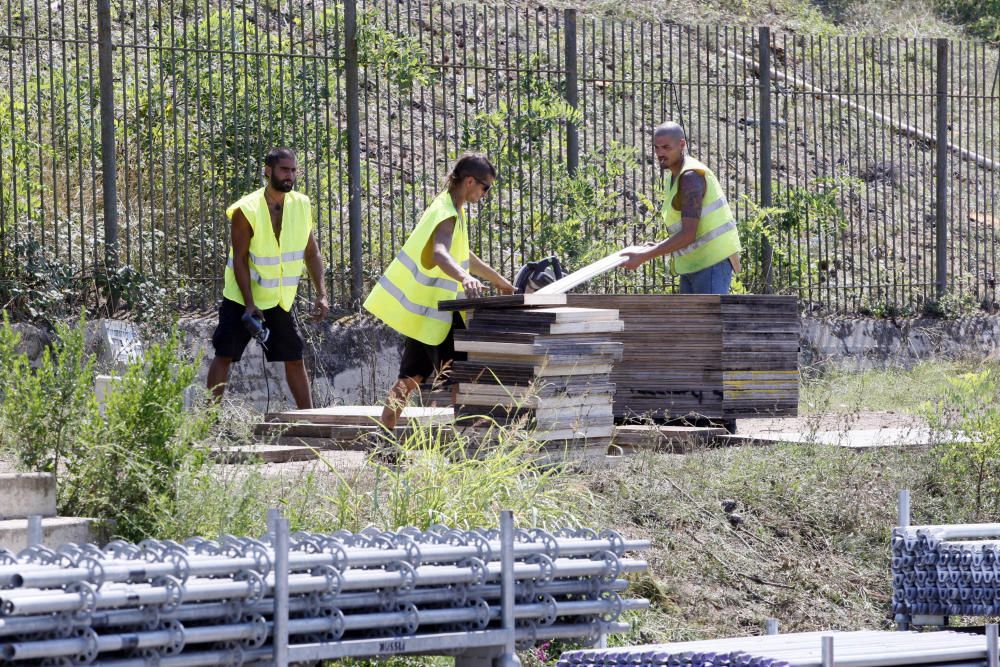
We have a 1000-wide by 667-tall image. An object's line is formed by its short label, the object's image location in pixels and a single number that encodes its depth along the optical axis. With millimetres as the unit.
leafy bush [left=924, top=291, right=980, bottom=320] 30469
